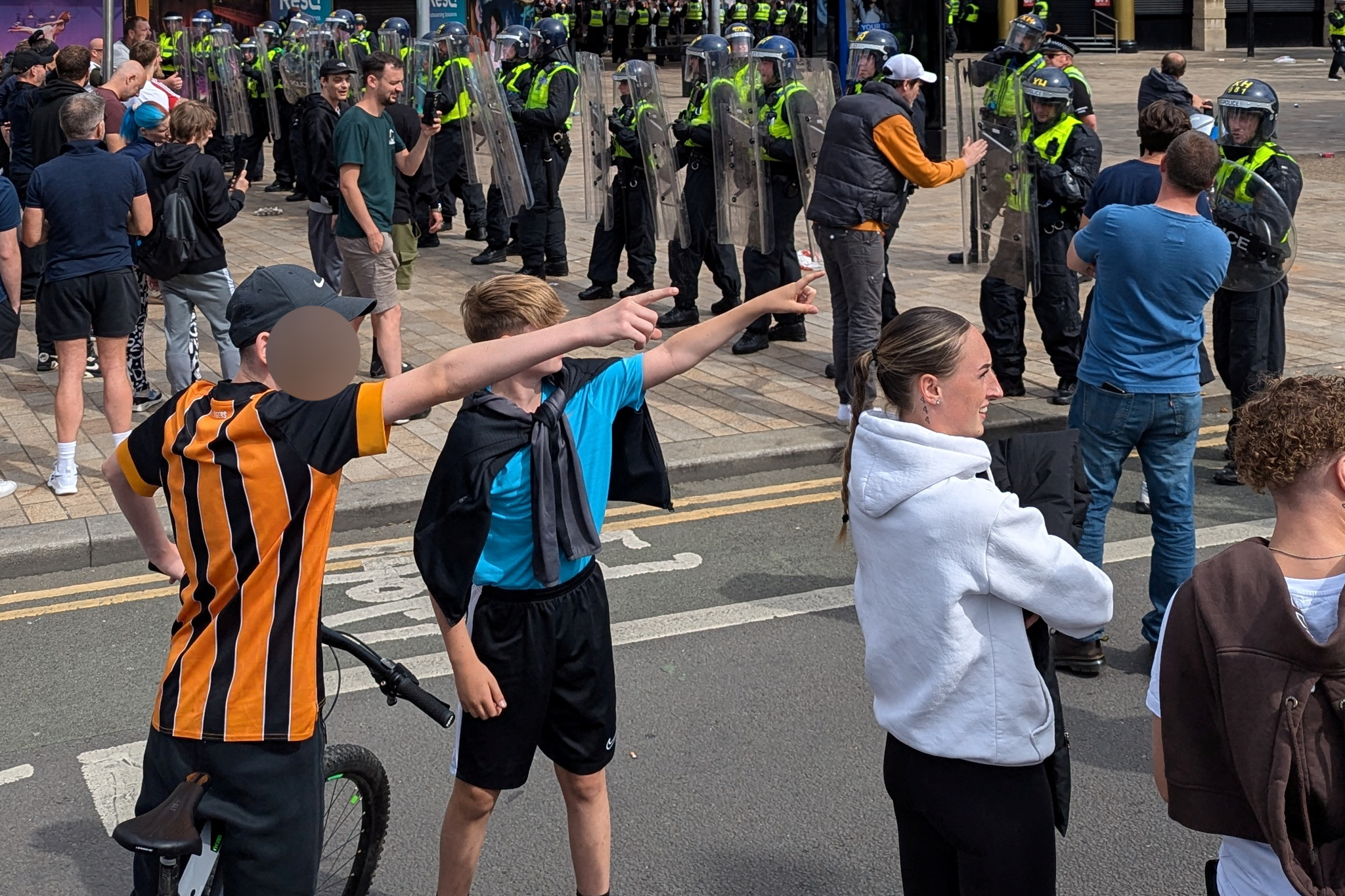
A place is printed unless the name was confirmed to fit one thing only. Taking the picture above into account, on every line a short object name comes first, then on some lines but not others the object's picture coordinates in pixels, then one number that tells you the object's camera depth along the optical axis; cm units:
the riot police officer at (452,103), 1320
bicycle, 281
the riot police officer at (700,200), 1061
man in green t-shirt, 863
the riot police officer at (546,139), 1240
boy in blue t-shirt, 333
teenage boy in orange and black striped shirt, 284
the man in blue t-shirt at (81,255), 746
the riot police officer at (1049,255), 881
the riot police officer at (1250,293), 704
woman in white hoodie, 277
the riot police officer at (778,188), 1007
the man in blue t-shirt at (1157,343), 507
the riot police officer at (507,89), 1274
